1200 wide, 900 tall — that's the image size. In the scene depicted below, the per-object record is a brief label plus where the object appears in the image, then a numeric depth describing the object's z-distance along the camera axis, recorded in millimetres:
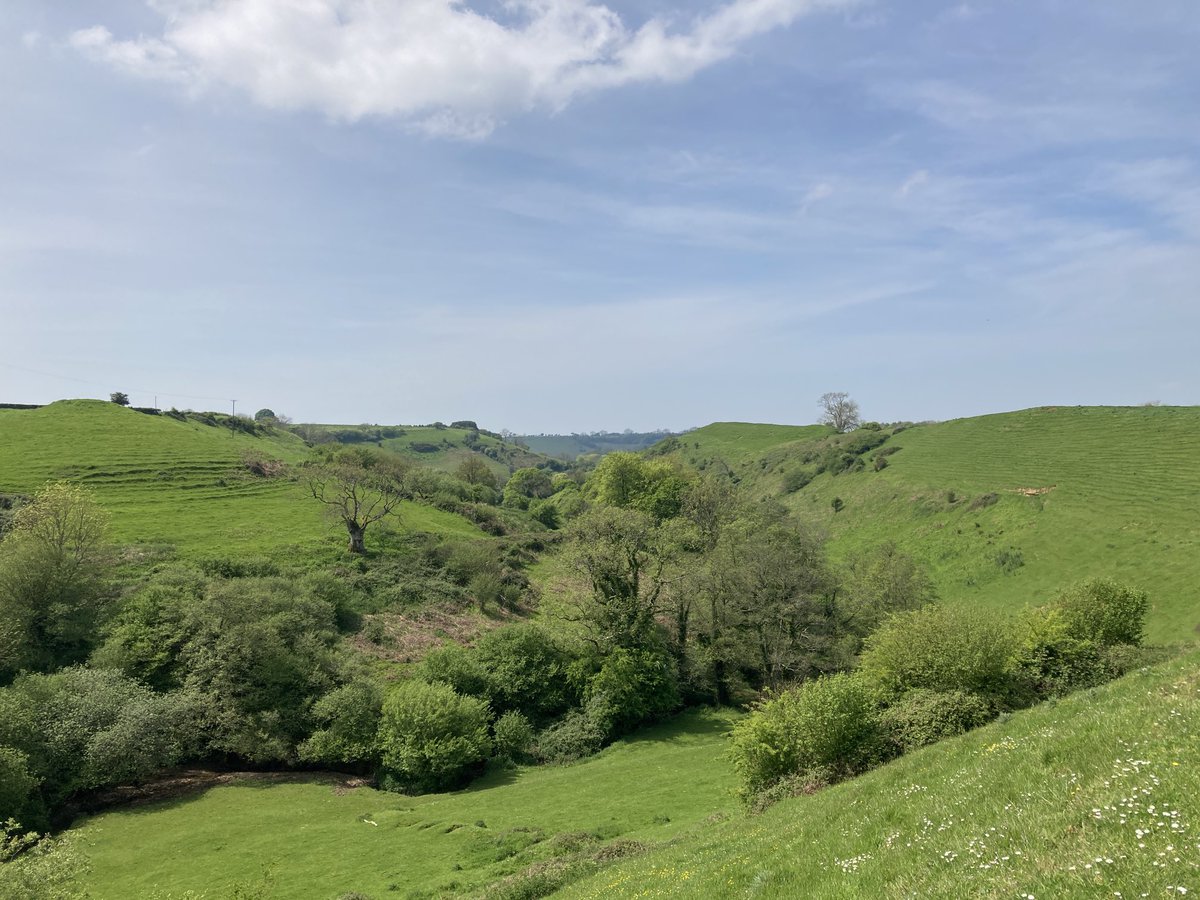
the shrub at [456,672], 46281
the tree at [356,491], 74250
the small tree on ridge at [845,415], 186375
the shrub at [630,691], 46750
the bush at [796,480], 137375
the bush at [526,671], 48000
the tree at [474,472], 158375
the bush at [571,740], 44062
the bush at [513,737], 43344
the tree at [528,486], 165050
